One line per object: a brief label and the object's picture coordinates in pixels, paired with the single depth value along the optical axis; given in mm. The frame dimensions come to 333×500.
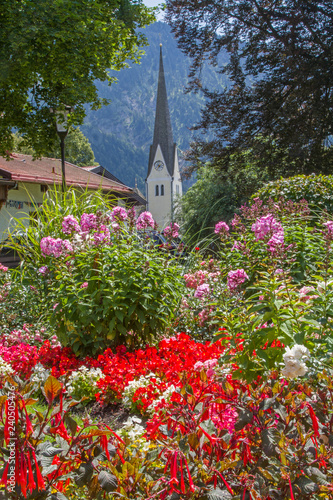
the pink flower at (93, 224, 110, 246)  3518
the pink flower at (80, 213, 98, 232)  3629
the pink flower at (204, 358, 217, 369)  2213
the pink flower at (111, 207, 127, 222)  3832
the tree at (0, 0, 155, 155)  9430
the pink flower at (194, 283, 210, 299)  3207
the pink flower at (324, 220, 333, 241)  2863
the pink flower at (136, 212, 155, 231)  3674
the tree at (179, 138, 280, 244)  11469
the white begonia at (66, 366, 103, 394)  3119
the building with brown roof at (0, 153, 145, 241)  13872
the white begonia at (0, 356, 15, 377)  3385
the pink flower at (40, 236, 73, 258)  3541
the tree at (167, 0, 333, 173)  10492
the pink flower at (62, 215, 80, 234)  3635
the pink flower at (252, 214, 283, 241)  3040
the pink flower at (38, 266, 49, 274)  3928
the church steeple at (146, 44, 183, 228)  52625
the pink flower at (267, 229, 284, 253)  2297
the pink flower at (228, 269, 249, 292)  2592
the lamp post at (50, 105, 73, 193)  9466
